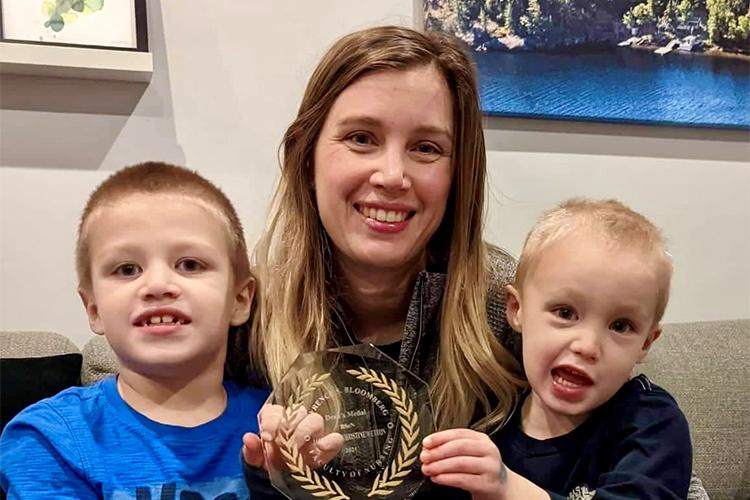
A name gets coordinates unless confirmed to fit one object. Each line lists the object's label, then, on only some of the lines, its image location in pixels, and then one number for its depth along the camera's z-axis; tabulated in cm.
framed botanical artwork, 166
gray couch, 165
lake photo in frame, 202
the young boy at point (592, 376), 94
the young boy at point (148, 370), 99
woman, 121
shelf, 163
